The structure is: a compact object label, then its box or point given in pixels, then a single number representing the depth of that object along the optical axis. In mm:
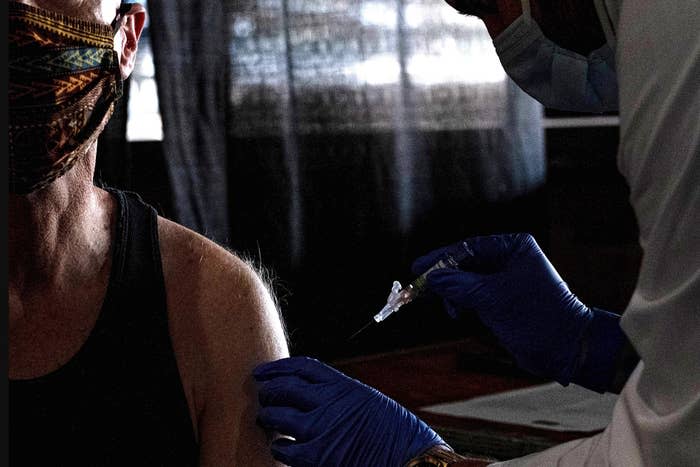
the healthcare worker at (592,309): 1451
